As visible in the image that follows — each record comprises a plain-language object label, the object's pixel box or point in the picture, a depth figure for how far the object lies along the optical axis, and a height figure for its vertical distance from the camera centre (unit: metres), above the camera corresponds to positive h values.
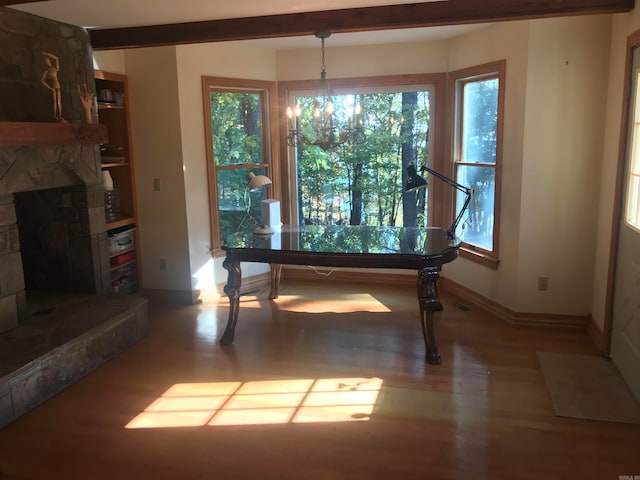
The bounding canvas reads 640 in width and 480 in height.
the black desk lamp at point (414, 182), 3.84 -0.24
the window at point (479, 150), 4.38 -0.02
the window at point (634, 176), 3.14 -0.19
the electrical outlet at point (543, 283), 4.11 -1.06
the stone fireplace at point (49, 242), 3.16 -0.66
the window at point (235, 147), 4.91 +0.06
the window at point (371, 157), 5.12 -0.07
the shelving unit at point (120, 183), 4.62 -0.26
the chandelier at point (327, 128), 3.40 +0.15
